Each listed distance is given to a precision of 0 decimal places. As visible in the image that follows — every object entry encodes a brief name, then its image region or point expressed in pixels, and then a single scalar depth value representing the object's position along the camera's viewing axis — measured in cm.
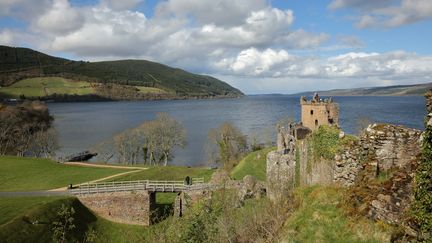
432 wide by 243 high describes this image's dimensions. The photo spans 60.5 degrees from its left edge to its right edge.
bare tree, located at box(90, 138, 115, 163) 8148
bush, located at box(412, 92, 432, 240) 948
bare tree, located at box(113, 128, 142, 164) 7700
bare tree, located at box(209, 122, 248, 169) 6550
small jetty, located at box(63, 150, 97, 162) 7444
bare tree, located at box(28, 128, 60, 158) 8194
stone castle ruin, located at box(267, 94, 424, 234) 1188
